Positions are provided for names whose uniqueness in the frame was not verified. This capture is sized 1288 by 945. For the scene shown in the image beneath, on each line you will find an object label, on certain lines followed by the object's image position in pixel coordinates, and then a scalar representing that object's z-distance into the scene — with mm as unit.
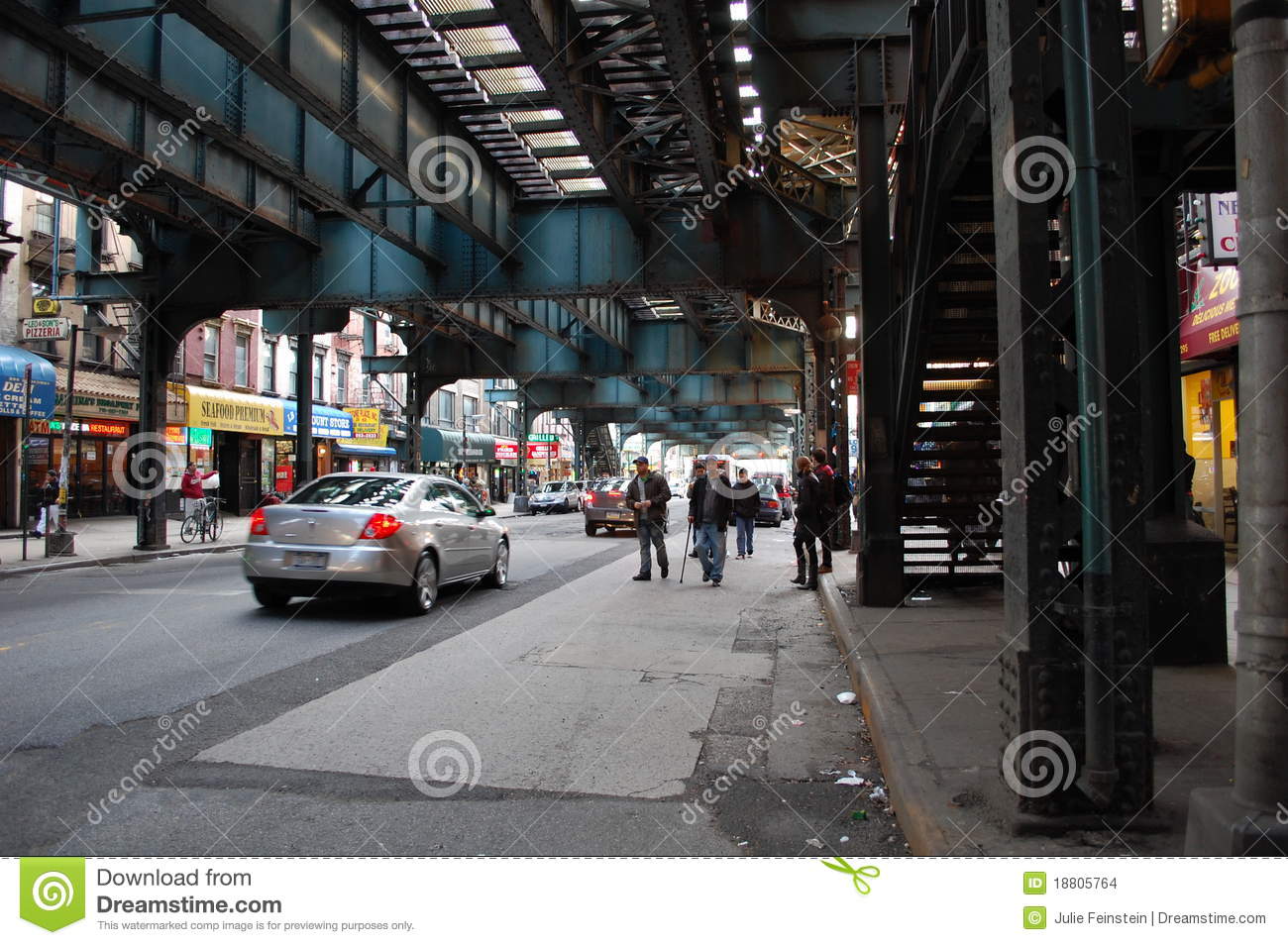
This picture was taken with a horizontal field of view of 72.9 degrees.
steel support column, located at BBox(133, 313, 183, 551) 17422
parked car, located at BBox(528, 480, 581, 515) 41125
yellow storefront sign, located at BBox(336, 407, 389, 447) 37094
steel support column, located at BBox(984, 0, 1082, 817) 3330
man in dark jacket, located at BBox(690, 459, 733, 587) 12500
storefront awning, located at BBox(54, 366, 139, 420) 24734
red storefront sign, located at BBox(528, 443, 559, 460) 59128
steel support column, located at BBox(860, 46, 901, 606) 9086
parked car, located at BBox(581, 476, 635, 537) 24062
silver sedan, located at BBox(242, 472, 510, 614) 9000
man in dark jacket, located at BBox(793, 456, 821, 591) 12133
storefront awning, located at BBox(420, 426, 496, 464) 40188
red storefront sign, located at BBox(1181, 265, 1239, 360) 12469
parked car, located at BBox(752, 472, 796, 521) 36297
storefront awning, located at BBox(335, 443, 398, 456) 36938
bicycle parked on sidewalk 20625
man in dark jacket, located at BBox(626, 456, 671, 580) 12867
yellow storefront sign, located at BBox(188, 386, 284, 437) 28141
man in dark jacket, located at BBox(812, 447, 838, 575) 12398
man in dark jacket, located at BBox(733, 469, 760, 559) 15930
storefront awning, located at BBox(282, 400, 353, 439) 31953
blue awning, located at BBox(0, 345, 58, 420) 19330
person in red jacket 20719
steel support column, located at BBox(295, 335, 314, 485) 23609
